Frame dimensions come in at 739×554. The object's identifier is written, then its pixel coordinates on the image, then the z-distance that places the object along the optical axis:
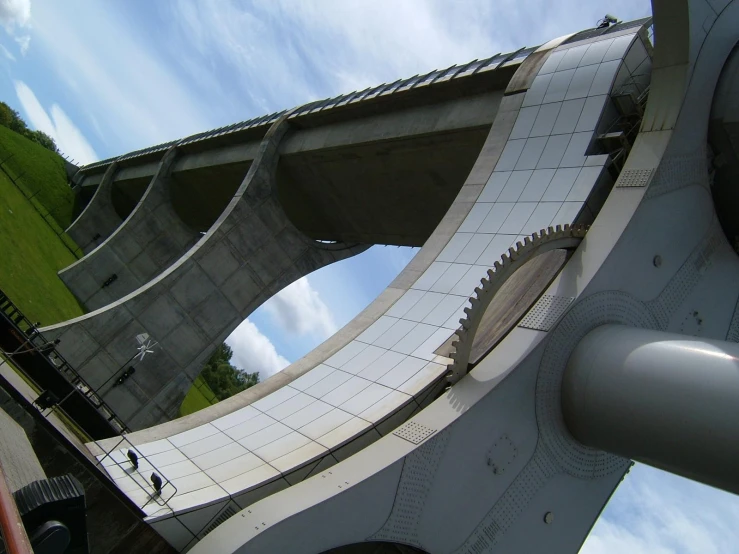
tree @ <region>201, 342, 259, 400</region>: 58.47
